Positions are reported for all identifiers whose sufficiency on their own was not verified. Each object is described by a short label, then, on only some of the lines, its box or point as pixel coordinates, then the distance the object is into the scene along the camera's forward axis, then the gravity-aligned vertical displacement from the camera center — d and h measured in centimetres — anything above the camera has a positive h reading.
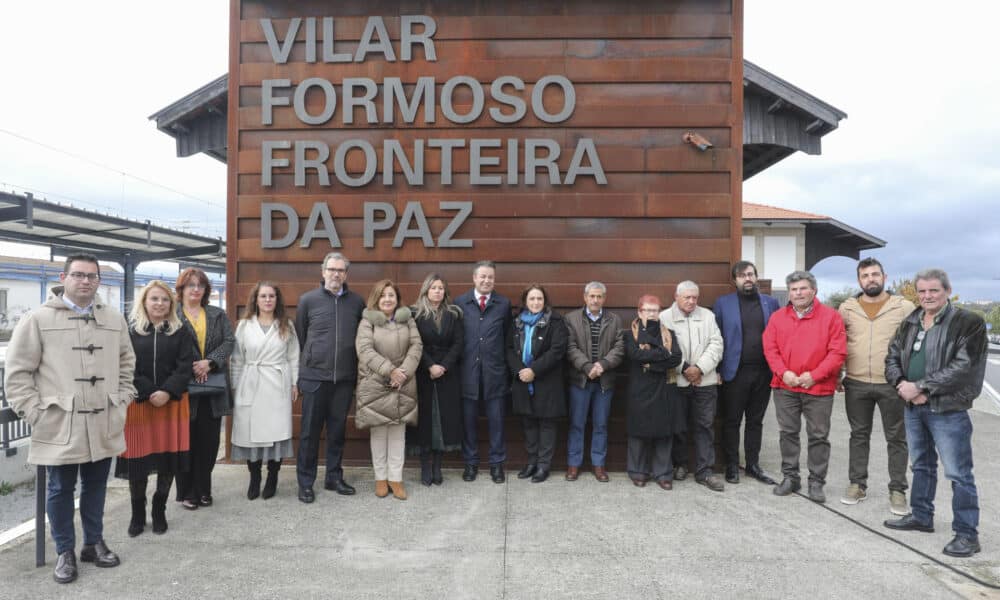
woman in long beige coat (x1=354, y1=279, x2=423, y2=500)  410 -55
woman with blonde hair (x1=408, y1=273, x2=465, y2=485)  434 -55
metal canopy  1559 +250
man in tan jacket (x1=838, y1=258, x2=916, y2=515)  406 -51
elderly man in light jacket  448 -45
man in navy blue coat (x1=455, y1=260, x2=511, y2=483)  448 -41
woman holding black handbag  376 -49
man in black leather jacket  337 -50
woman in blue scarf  440 -42
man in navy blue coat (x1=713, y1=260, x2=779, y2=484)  455 -42
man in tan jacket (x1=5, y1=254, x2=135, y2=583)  285 -49
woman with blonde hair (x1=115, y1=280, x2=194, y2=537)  345 -62
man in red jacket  414 -44
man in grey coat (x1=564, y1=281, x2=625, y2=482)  445 -48
